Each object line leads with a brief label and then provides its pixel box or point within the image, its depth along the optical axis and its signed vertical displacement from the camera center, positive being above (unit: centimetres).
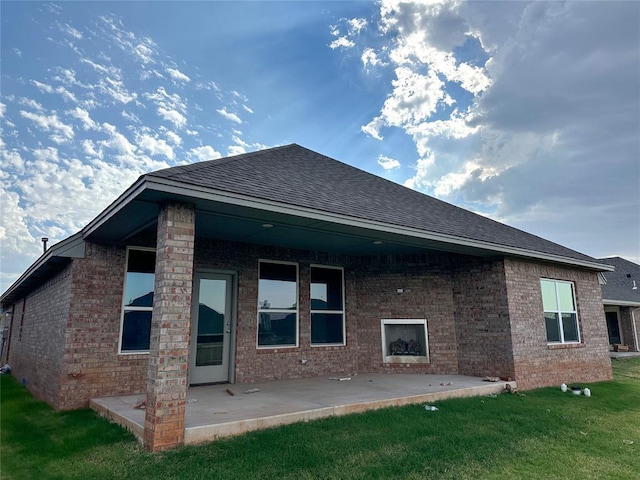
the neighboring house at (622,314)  1895 -18
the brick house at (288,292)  421 +42
